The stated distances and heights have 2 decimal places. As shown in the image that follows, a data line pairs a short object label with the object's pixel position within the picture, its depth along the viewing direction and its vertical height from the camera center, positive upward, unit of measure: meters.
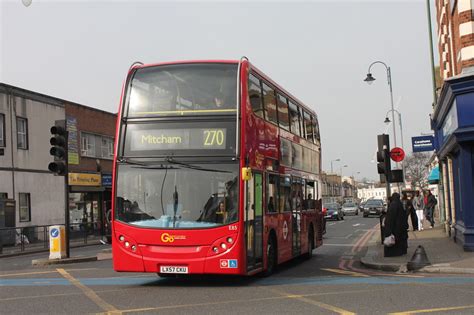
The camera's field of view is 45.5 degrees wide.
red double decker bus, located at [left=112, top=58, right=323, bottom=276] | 10.05 +0.45
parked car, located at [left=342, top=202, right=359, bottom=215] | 62.81 -2.16
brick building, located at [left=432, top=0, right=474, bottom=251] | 15.03 +2.04
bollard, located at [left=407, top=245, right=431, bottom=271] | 12.76 -1.68
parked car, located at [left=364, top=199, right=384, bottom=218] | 52.38 -1.79
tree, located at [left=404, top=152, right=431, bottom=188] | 90.32 +3.08
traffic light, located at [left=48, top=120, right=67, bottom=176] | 16.48 +1.51
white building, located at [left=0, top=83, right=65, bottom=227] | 27.64 +2.31
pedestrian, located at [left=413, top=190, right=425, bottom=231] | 27.77 -1.12
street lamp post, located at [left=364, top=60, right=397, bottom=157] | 33.06 +6.50
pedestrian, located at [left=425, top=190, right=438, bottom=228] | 29.00 -1.05
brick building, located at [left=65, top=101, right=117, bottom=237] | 32.91 +2.32
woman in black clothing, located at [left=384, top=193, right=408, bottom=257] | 14.75 -1.03
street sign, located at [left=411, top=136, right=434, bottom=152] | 21.59 +1.67
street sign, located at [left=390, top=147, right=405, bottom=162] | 19.61 +1.18
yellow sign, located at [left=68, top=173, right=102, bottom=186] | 32.42 +1.22
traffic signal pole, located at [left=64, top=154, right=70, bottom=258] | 16.78 -0.49
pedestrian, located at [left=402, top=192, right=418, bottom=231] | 25.55 -1.10
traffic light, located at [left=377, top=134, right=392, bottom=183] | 17.30 +0.96
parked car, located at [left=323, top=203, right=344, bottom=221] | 46.50 -1.76
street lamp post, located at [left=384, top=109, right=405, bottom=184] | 45.25 +5.67
